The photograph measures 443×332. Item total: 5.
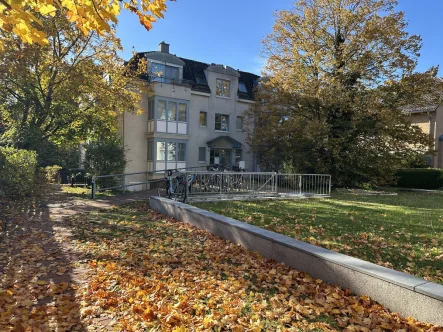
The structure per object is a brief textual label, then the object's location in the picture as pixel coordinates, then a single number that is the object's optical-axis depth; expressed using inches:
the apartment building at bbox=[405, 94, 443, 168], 1001.5
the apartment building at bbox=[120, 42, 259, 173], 865.7
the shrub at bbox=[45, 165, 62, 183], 790.4
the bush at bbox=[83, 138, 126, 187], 629.3
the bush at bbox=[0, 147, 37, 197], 419.8
